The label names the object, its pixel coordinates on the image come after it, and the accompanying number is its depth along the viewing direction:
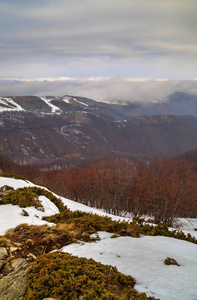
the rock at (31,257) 5.93
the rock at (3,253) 5.85
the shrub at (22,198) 11.67
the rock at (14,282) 4.22
